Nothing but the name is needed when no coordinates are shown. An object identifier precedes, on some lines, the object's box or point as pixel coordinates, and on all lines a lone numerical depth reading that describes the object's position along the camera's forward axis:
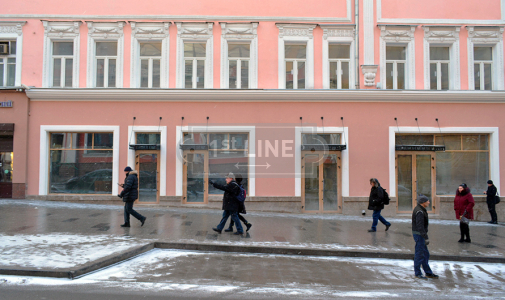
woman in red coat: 9.36
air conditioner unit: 14.66
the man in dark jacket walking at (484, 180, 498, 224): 13.52
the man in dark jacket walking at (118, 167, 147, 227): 9.44
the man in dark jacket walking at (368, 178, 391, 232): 10.41
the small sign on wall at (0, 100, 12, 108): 14.45
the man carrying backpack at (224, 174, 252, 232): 9.38
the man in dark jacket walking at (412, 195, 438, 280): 6.48
